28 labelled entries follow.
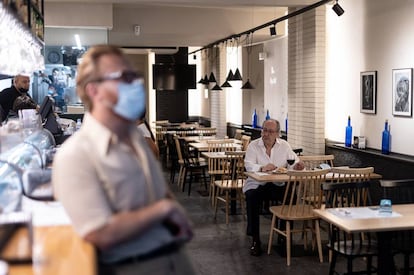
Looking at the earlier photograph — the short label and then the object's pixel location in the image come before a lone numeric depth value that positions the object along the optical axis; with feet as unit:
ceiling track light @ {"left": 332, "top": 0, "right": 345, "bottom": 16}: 21.32
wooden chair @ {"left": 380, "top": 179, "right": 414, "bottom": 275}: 14.14
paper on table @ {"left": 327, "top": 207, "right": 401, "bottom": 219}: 12.85
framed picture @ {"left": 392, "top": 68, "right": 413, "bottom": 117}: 19.27
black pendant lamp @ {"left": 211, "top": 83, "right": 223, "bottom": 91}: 40.65
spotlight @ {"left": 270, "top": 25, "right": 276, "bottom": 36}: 26.89
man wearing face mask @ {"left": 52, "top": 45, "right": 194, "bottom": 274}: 5.25
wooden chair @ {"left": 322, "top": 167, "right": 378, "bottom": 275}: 13.84
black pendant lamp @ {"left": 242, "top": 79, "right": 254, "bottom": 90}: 34.61
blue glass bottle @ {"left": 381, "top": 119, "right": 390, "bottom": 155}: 20.51
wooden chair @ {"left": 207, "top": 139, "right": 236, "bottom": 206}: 26.67
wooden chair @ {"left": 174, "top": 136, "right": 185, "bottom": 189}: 31.63
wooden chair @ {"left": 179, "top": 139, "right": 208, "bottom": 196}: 30.30
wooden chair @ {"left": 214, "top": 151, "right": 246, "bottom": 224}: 23.21
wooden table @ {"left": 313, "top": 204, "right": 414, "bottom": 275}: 11.83
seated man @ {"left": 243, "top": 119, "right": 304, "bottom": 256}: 19.25
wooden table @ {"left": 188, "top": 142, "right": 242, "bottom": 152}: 30.22
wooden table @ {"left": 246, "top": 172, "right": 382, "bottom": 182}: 17.67
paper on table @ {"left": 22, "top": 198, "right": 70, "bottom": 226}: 7.25
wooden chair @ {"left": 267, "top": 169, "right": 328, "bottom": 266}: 17.15
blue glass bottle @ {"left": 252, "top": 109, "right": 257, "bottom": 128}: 37.37
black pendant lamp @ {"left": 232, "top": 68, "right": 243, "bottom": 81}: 34.22
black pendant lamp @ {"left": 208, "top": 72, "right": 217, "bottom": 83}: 41.73
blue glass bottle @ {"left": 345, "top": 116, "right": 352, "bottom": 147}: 23.15
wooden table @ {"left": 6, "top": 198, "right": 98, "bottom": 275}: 5.45
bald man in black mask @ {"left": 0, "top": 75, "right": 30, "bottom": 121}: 18.65
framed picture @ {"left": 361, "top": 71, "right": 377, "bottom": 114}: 21.74
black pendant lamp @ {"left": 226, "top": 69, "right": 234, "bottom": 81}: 34.95
